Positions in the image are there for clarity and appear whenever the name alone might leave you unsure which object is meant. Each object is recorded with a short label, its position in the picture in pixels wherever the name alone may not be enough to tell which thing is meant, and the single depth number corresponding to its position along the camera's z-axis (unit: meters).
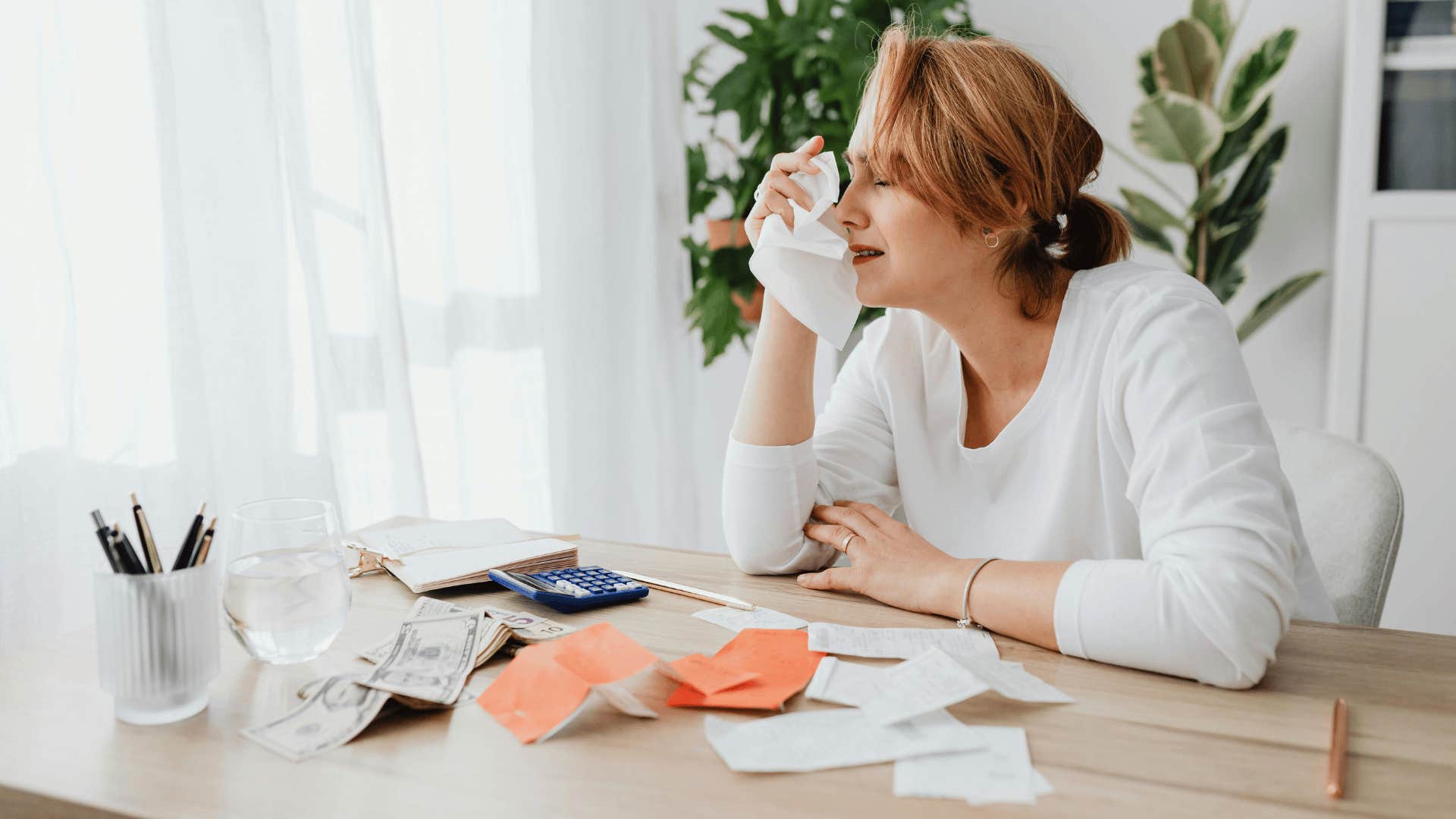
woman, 0.99
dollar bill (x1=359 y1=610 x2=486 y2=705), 0.87
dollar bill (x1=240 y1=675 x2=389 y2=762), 0.79
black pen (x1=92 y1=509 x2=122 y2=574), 0.81
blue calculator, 1.12
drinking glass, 0.91
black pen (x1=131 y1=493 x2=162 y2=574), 0.84
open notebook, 1.19
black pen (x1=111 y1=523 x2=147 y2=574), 0.82
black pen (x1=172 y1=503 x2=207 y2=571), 0.85
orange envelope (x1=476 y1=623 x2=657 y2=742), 0.84
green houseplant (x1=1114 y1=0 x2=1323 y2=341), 2.56
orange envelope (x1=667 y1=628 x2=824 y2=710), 0.87
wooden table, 0.71
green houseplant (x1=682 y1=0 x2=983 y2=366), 2.56
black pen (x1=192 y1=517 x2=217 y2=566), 0.86
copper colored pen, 0.72
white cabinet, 2.41
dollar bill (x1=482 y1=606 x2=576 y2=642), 1.02
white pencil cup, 0.81
